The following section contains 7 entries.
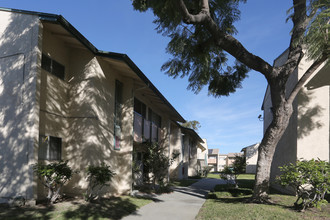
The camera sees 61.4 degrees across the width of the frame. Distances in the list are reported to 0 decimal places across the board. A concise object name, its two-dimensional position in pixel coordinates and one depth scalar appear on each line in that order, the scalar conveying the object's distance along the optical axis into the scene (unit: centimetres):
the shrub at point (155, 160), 1468
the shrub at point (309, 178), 845
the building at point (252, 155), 5119
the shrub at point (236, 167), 1691
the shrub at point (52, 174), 828
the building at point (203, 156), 5075
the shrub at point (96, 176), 962
